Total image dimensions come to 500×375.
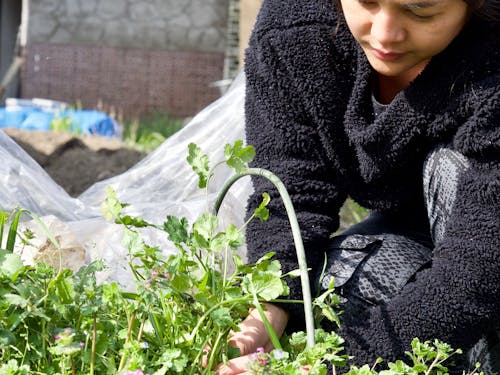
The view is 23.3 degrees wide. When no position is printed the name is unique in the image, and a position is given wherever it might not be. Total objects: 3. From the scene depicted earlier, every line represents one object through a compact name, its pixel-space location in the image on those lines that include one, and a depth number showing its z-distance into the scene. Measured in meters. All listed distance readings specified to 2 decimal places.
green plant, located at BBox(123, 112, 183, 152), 8.06
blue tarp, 8.16
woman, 2.59
